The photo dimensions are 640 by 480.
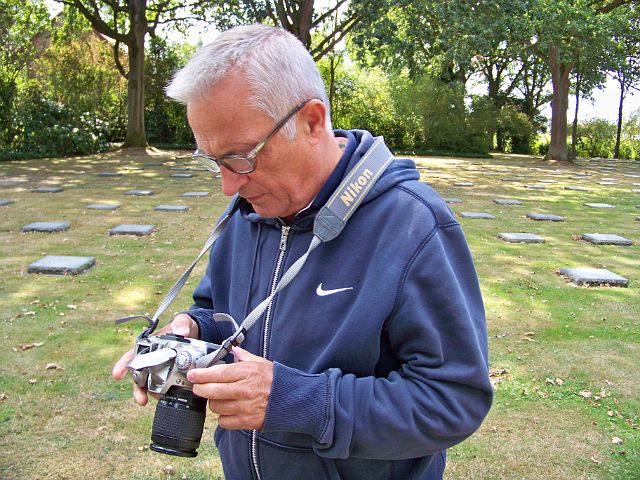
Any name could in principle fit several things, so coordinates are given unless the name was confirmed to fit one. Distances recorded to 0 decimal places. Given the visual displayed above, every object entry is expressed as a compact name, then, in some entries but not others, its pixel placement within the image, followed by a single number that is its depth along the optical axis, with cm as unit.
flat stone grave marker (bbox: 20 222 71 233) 795
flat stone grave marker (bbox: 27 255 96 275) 608
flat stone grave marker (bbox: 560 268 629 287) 616
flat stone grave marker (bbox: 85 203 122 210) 973
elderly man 132
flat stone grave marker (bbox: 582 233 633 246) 806
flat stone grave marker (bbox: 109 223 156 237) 789
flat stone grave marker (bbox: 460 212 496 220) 976
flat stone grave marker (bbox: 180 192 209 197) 1153
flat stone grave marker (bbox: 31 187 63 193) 1161
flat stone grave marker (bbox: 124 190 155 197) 1136
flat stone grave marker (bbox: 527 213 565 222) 980
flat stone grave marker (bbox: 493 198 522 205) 1158
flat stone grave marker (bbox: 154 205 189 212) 969
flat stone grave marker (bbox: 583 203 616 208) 1164
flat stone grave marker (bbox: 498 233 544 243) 797
